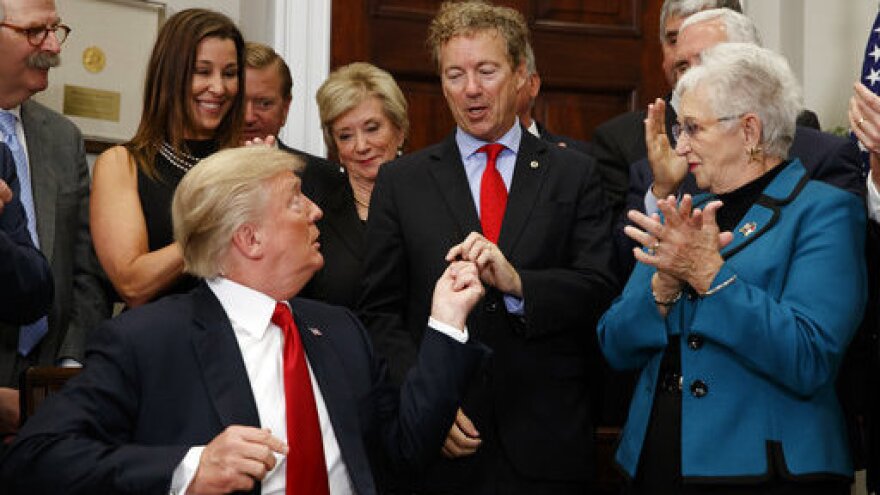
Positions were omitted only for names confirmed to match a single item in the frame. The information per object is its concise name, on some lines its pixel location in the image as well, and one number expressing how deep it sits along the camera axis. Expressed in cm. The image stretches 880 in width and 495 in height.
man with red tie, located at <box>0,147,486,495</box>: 247
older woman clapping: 277
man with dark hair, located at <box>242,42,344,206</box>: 432
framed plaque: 493
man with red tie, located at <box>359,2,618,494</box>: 314
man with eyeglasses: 373
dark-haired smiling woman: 350
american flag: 405
